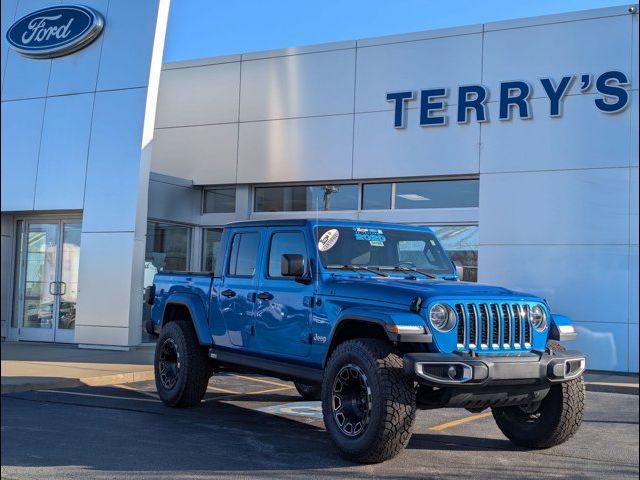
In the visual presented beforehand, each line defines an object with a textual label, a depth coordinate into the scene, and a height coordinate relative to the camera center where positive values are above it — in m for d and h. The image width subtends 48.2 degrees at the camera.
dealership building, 13.27 +2.73
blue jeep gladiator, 5.66 -0.44
